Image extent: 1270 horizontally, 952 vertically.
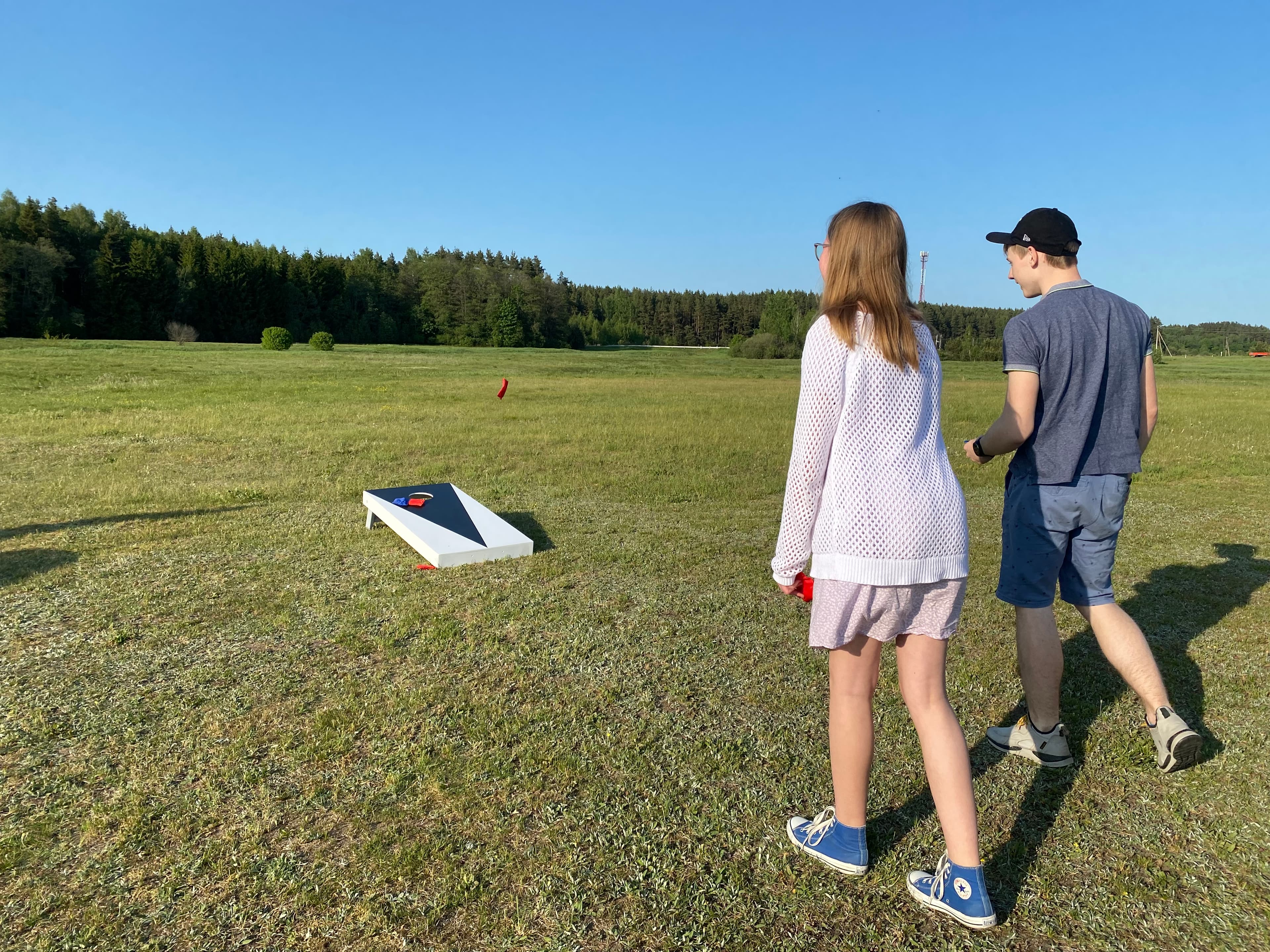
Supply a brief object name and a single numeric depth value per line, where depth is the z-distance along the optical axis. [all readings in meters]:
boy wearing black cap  3.39
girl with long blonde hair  2.39
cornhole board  6.71
